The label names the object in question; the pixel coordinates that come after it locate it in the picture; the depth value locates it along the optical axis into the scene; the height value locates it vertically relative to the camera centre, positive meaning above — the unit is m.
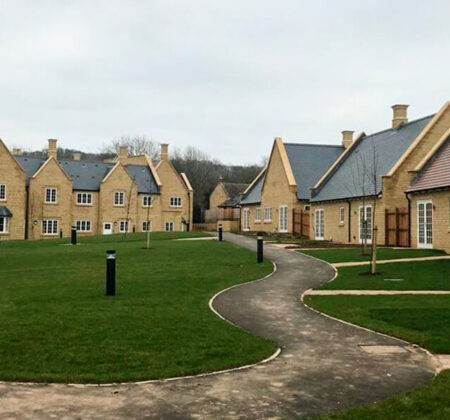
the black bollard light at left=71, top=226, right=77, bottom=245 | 36.45 -1.20
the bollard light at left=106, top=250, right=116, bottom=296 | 14.51 -1.52
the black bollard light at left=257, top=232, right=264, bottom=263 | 22.92 -1.15
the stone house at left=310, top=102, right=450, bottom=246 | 32.25 +2.78
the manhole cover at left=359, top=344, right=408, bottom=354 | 8.82 -2.12
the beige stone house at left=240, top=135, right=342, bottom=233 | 44.75 +3.82
